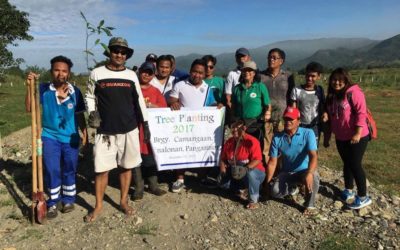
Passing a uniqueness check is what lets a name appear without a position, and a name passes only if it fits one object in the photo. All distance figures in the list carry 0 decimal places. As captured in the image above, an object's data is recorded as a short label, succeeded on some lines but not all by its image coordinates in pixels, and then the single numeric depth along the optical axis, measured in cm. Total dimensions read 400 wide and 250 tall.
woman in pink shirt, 587
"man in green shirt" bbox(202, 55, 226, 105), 697
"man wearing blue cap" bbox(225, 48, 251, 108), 702
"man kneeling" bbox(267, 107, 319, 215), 582
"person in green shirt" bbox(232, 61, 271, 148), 620
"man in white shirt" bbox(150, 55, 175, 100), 689
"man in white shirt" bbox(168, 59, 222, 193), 648
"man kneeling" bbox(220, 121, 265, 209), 609
